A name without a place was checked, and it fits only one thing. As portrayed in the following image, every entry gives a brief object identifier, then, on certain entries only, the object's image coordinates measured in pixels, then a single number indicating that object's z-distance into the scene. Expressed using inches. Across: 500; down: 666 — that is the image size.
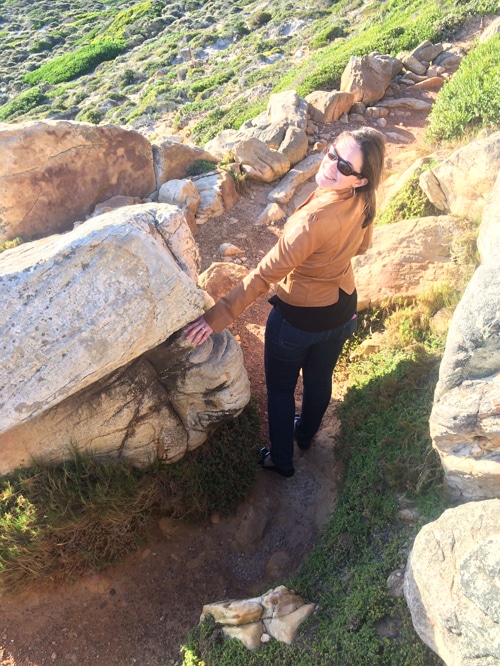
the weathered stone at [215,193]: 338.0
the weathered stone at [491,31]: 453.7
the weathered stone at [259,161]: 370.7
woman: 132.9
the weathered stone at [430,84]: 481.4
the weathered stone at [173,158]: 347.9
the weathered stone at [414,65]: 494.3
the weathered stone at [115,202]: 312.8
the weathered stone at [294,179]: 361.7
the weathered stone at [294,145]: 387.2
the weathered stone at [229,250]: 320.8
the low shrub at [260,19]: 1262.3
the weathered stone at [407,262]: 234.8
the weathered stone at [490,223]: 208.6
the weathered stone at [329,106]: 433.7
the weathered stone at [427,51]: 501.4
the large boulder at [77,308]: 136.6
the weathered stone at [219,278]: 268.5
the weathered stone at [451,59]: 494.0
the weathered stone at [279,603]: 147.7
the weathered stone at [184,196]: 324.5
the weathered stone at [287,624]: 141.4
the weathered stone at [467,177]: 241.4
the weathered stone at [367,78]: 452.4
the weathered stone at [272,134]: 396.2
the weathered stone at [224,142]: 420.2
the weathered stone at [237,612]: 147.6
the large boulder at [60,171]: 289.9
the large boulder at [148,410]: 164.7
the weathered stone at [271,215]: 348.2
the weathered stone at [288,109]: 414.6
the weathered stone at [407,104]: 453.4
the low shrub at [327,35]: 840.9
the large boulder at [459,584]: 105.1
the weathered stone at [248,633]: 143.0
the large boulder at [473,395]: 132.7
